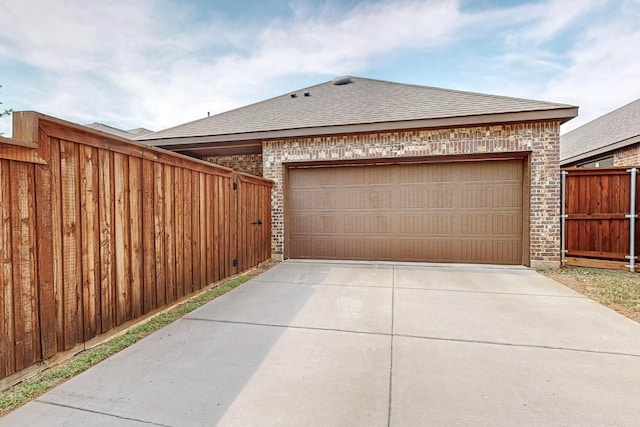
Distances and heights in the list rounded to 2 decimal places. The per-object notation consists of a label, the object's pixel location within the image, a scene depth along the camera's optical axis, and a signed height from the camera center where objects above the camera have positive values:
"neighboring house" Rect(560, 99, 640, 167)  8.05 +2.05
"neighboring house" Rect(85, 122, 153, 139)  11.71 +3.31
